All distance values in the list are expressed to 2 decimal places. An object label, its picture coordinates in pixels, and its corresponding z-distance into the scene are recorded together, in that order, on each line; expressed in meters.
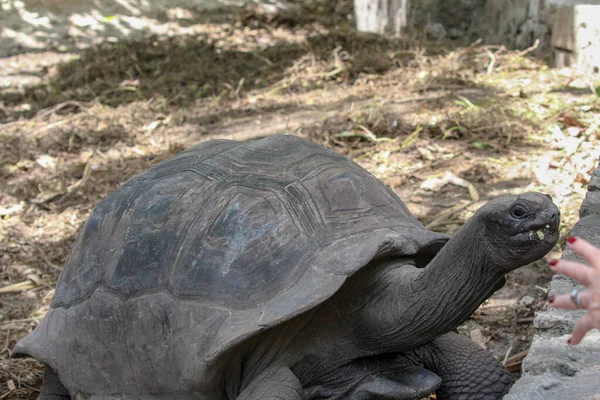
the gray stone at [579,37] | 5.66
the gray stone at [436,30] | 7.60
